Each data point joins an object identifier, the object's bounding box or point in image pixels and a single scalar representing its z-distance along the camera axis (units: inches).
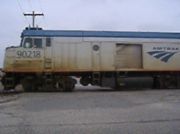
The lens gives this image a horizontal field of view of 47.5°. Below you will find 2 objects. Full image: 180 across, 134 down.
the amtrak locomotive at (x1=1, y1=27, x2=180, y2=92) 503.5
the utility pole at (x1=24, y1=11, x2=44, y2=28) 1265.7
